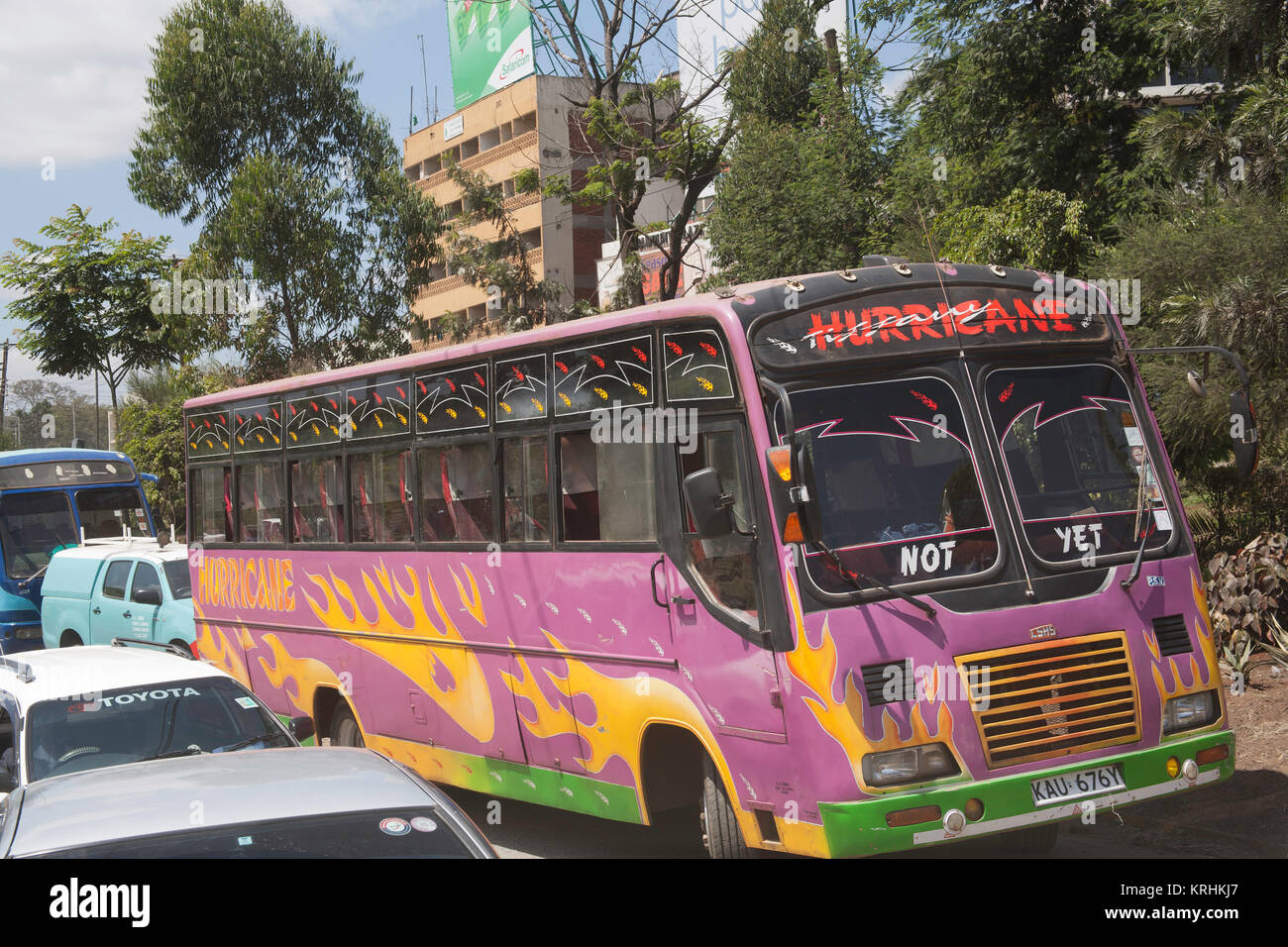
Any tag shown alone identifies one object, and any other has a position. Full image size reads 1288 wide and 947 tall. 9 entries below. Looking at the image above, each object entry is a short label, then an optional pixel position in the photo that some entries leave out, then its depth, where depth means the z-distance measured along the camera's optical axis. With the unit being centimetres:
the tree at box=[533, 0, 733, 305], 2420
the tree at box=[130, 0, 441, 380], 2511
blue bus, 2019
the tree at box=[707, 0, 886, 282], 2325
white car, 685
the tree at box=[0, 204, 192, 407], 2952
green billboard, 5200
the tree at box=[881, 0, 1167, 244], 1791
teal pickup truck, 1558
